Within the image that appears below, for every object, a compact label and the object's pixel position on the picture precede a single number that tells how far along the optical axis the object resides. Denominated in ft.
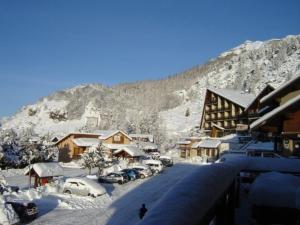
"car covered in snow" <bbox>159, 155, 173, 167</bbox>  142.62
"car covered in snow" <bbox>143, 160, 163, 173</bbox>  120.79
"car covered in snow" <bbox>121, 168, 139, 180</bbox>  107.22
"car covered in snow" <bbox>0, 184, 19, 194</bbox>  70.63
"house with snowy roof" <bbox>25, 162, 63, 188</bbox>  88.17
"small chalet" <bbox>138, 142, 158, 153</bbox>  196.82
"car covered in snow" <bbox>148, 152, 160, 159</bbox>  166.85
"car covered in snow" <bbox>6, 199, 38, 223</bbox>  56.76
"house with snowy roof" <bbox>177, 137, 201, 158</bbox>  195.39
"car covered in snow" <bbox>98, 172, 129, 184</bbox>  102.37
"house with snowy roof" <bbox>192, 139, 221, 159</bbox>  166.50
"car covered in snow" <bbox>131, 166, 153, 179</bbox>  111.35
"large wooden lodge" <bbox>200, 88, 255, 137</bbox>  181.74
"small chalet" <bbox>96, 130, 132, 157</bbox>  178.41
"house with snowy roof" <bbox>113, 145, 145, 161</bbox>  150.16
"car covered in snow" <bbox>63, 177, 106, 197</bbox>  81.66
